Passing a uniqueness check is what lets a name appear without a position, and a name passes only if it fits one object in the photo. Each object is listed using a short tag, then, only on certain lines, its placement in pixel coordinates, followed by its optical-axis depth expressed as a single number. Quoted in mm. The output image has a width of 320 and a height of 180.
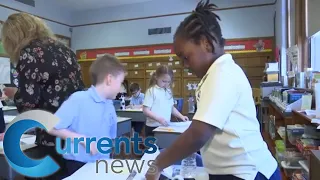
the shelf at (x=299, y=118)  2203
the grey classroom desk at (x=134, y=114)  4936
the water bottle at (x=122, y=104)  5324
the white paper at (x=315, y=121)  1797
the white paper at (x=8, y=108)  5230
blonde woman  1522
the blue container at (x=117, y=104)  5619
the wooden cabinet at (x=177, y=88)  7965
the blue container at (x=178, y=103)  5109
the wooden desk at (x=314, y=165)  772
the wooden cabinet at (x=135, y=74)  8414
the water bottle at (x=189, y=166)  1441
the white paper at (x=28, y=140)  2047
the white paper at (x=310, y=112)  2068
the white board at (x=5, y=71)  7098
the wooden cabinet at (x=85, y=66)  9259
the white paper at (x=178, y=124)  3037
